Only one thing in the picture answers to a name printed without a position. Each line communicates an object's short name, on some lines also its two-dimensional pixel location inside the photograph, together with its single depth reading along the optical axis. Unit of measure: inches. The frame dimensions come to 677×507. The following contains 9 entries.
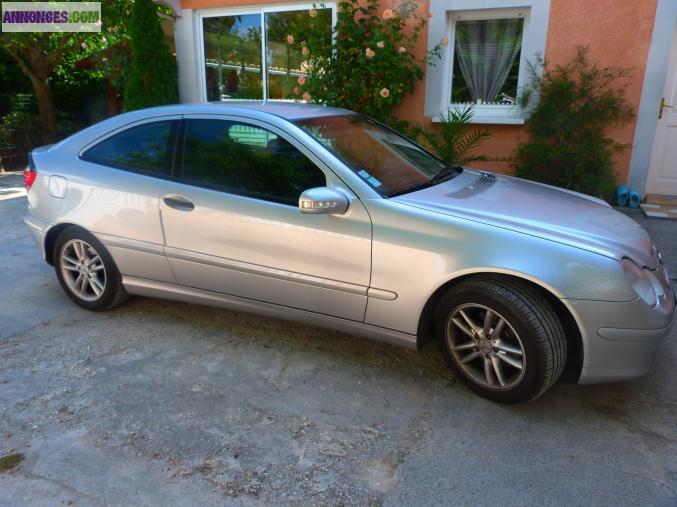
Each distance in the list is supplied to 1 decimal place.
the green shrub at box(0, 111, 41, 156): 388.8
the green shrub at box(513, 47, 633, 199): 252.4
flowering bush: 277.1
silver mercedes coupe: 99.4
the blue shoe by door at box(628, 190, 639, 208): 257.4
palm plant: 259.4
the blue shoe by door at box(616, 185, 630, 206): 259.1
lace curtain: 279.6
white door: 256.5
